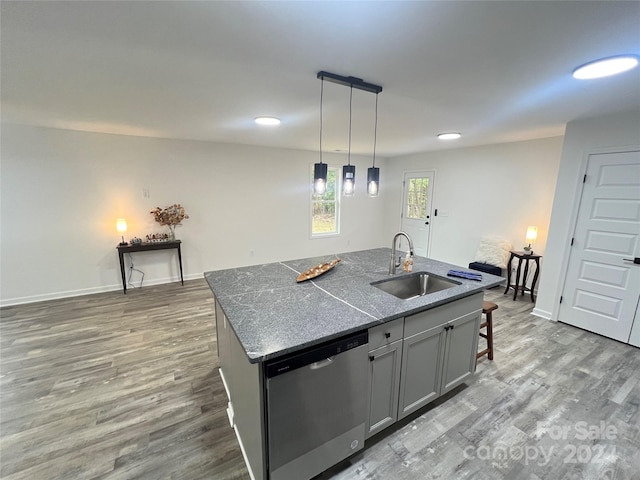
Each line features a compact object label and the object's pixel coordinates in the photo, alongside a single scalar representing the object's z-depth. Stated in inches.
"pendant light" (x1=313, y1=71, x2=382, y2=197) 73.1
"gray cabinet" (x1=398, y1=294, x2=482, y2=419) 68.6
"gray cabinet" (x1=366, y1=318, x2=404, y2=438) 61.1
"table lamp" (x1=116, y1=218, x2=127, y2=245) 151.0
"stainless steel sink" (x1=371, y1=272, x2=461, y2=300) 86.5
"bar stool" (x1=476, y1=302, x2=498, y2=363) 96.3
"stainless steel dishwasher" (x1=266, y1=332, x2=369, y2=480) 49.3
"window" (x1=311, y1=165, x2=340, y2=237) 228.8
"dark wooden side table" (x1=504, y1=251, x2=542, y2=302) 149.7
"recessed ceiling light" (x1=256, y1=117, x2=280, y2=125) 113.2
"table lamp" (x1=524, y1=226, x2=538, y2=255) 152.3
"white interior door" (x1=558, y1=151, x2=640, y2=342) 106.8
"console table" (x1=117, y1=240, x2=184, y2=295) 153.4
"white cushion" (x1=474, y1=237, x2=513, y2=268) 166.9
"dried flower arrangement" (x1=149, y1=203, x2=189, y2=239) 164.2
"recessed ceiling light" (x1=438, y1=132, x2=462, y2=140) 140.3
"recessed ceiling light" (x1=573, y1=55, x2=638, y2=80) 60.2
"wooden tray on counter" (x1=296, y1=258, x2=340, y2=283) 83.6
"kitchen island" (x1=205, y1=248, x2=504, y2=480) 50.8
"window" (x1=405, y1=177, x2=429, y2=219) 223.1
